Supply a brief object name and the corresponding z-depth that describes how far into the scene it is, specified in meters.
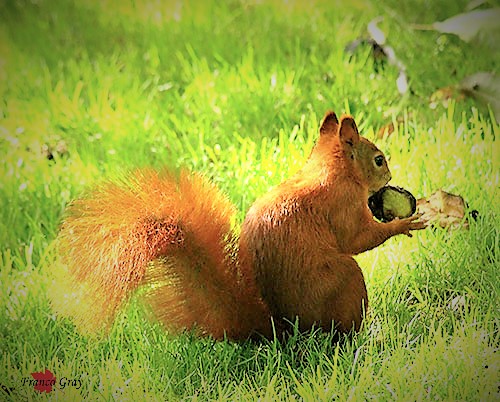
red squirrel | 6.76
